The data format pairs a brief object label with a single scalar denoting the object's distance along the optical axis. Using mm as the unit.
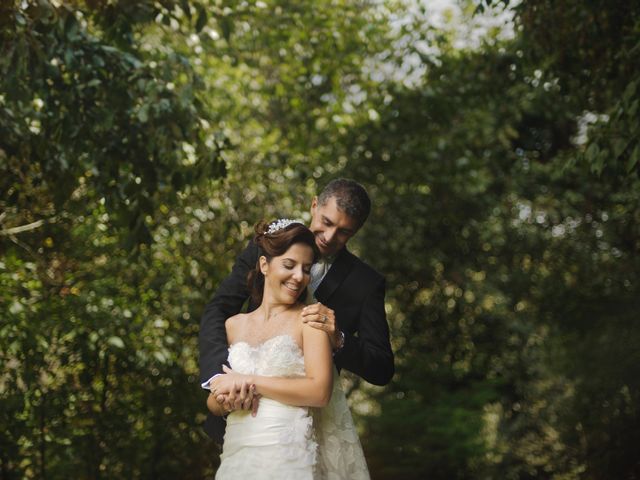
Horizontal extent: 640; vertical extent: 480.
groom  3135
